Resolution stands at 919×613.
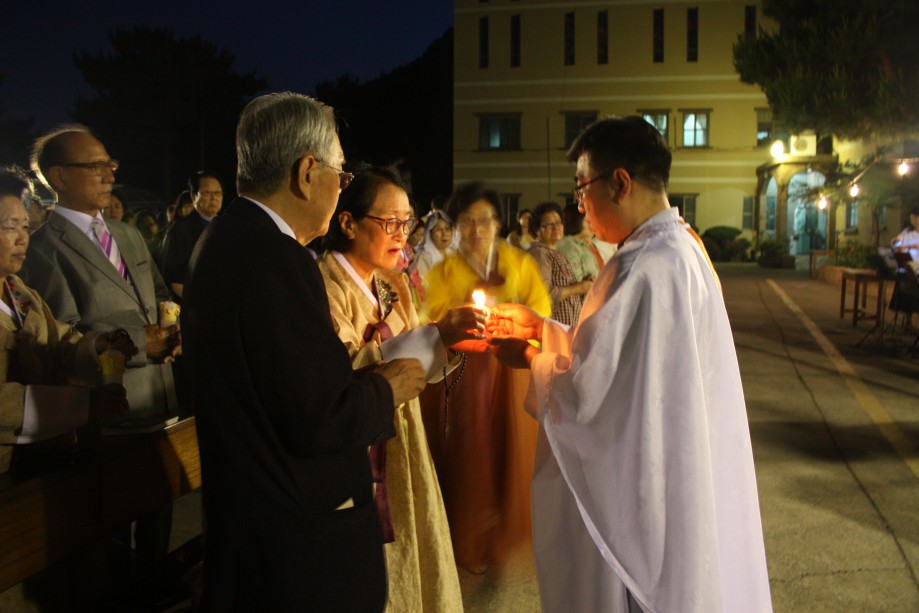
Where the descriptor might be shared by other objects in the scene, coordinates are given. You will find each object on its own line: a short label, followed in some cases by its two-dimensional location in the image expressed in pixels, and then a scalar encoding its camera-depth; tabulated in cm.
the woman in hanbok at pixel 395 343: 277
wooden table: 1153
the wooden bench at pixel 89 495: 233
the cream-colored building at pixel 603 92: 3541
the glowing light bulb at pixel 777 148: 2722
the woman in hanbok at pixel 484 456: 433
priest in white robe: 236
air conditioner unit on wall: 3064
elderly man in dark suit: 174
